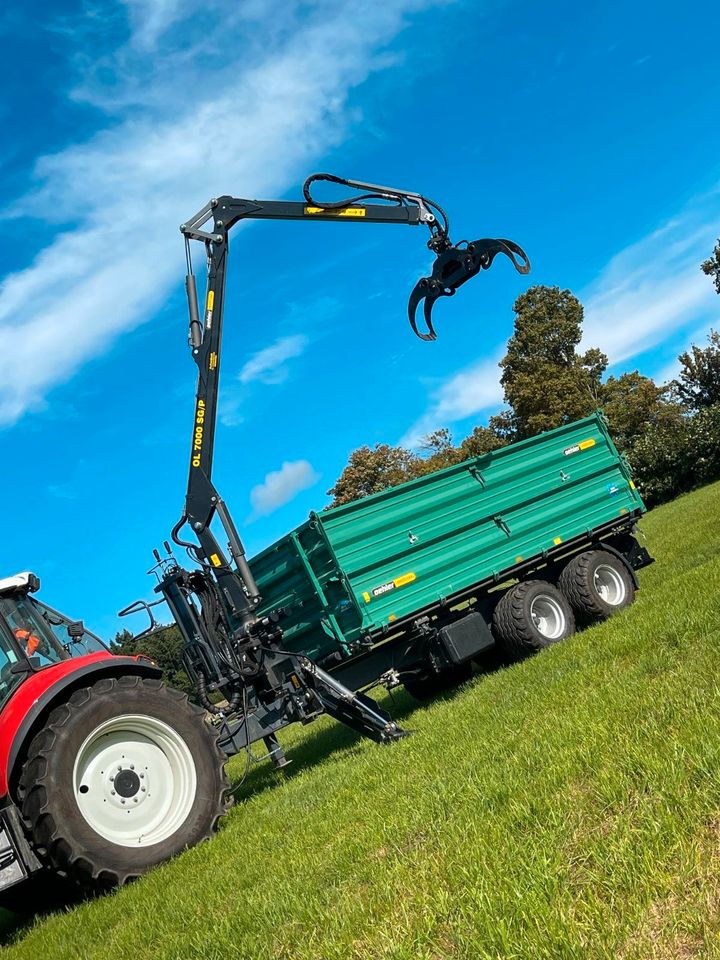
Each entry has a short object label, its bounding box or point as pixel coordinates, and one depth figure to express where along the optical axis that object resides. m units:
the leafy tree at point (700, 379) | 53.09
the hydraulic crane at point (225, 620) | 7.43
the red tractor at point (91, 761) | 5.36
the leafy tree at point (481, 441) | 44.25
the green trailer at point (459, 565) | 8.23
